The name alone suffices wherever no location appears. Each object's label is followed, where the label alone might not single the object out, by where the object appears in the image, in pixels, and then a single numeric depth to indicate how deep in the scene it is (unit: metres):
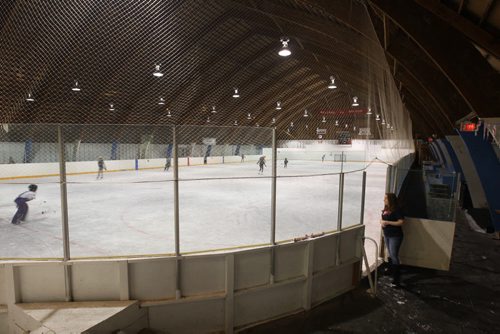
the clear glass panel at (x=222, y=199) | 5.61
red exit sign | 9.61
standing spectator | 4.98
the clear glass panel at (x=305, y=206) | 6.47
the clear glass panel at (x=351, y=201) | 7.40
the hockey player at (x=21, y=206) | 6.25
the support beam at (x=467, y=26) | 3.96
